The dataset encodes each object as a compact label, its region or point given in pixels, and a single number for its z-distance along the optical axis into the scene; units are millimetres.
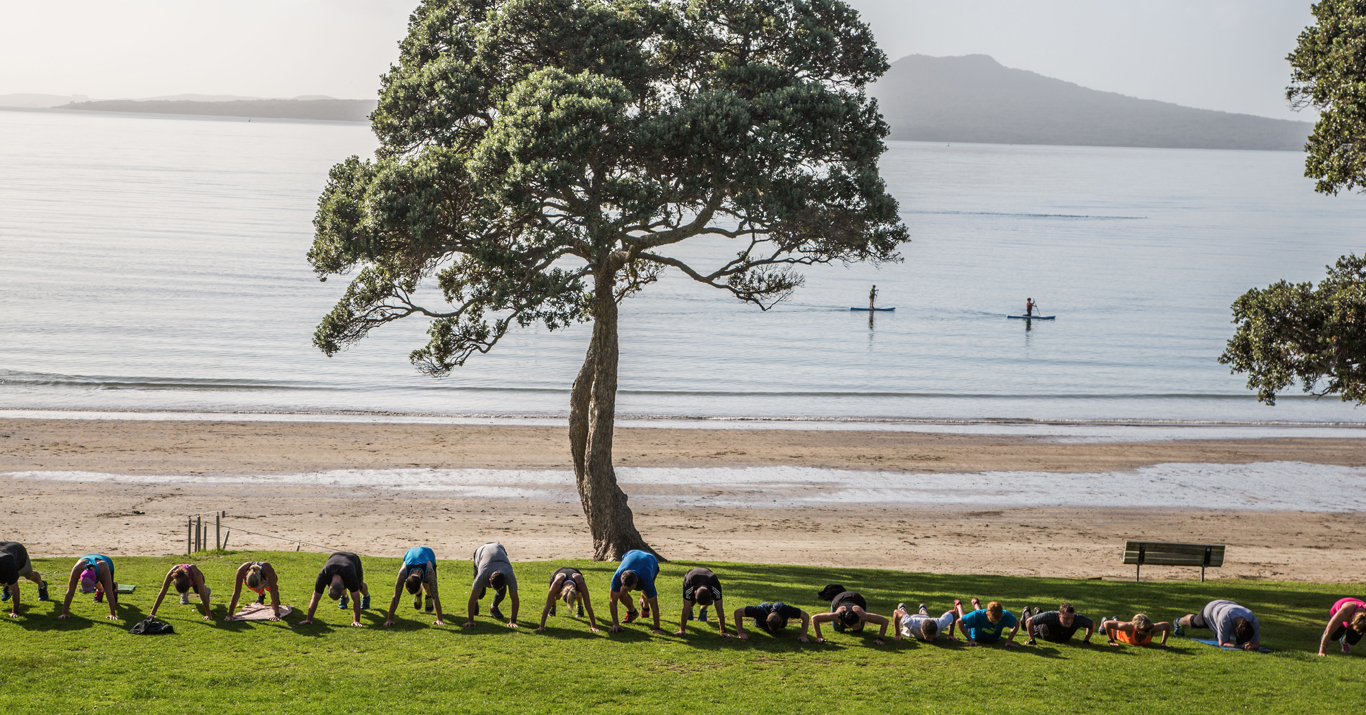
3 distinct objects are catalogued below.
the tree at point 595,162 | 18422
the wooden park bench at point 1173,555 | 20328
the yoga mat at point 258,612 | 14719
